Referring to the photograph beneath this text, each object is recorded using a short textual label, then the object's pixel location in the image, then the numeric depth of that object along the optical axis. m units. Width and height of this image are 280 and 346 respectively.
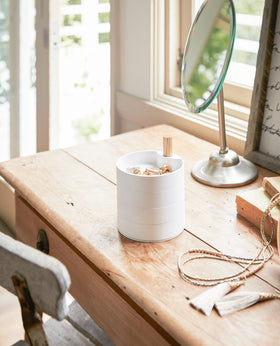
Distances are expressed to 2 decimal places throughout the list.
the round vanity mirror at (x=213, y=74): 1.03
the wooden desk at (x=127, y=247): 0.71
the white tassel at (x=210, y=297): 0.73
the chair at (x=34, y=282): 0.61
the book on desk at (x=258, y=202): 0.92
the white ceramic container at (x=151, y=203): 0.85
